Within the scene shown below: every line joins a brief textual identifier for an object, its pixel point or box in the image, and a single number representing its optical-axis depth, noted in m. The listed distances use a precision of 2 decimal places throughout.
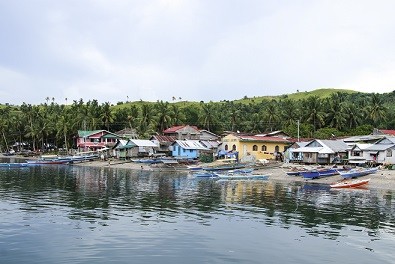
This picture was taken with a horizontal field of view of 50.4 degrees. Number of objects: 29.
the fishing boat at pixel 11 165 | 89.38
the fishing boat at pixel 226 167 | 78.03
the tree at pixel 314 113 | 108.00
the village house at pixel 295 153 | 82.75
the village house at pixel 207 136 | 112.19
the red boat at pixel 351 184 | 55.78
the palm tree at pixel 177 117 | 130.50
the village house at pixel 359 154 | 73.06
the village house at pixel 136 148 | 104.62
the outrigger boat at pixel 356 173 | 60.81
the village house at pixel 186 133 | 109.94
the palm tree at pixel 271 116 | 118.25
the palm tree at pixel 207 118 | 125.69
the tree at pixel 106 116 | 131.75
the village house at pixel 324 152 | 78.12
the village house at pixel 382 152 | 70.12
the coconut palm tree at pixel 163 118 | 125.69
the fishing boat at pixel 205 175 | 70.37
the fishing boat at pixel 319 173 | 64.56
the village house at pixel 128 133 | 122.88
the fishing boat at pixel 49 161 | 102.24
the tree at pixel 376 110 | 106.62
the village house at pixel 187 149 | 99.50
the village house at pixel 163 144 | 106.81
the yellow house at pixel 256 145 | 91.56
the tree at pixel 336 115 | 107.96
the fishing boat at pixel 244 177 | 67.50
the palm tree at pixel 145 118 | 126.50
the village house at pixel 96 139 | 122.69
